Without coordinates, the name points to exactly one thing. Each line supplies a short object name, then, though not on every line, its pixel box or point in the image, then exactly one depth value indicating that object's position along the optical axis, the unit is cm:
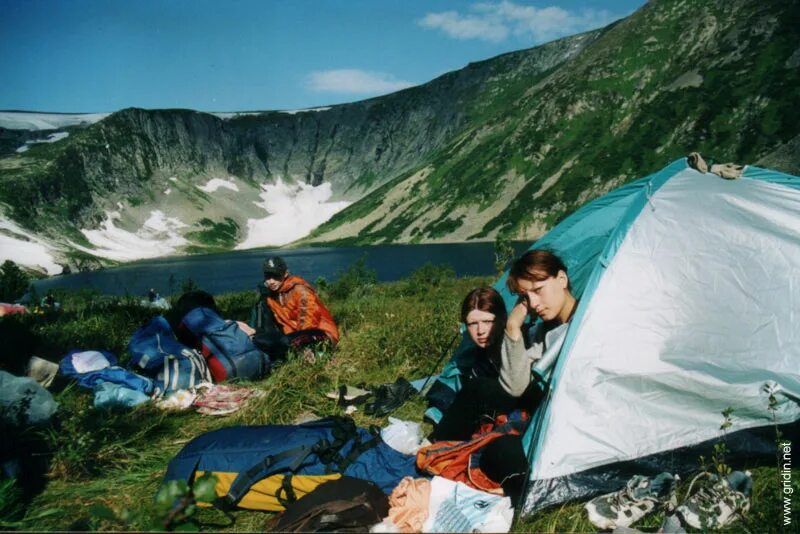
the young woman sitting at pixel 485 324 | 451
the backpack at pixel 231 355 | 677
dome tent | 371
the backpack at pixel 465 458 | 381
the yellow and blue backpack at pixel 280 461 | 389
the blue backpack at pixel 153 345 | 637
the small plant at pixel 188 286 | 1366
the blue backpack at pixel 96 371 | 611
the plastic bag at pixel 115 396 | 567
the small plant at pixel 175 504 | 191
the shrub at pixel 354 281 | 1773
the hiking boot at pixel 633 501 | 343
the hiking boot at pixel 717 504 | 323
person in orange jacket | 733
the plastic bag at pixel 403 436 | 456
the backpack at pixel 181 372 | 629
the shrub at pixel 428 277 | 1878
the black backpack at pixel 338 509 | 327
